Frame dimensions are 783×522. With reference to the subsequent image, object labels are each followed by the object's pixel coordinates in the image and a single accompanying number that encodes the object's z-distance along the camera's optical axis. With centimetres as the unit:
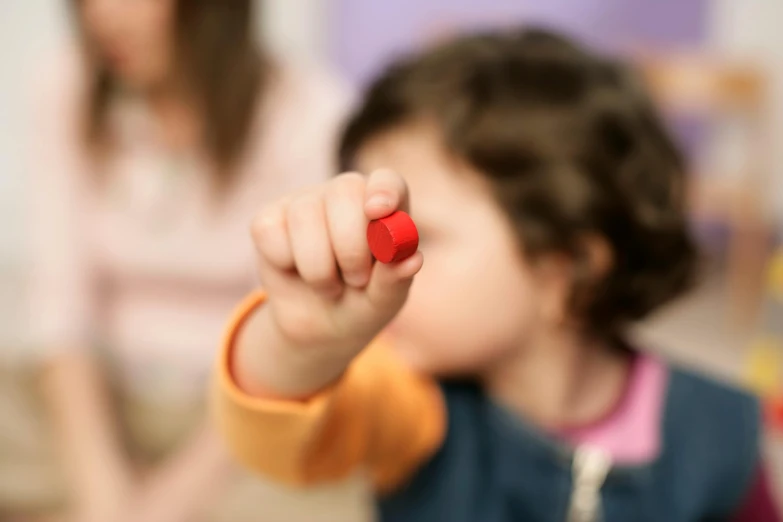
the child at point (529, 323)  94
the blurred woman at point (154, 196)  130
